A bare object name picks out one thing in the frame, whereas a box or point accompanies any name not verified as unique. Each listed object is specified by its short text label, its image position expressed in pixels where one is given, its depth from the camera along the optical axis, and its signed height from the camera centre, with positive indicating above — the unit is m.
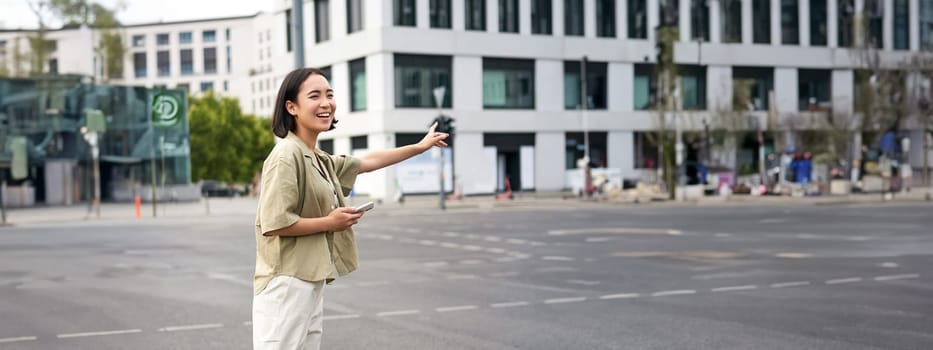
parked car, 75.94 -2.46
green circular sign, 45.88 +2.21
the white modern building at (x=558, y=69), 48.44 +4.33
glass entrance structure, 46.88 +1.24
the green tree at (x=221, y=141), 79.75 +1.29
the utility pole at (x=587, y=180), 43.81 -1.30
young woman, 3.99 -0.27
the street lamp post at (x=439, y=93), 39.12 +2.33
